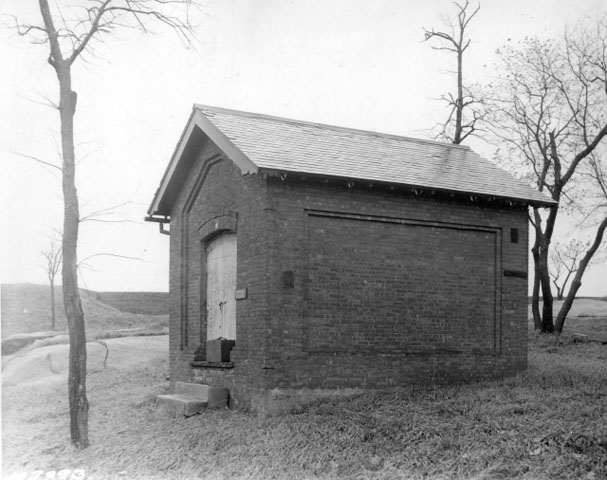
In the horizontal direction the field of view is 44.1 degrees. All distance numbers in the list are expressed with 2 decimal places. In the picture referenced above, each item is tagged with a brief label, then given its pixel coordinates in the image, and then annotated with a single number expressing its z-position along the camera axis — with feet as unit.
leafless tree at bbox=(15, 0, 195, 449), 42.52
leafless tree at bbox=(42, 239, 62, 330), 110.01
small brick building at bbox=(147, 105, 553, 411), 44.29
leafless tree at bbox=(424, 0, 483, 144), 98.32
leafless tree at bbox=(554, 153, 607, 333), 86.63
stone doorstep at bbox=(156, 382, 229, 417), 46.91
